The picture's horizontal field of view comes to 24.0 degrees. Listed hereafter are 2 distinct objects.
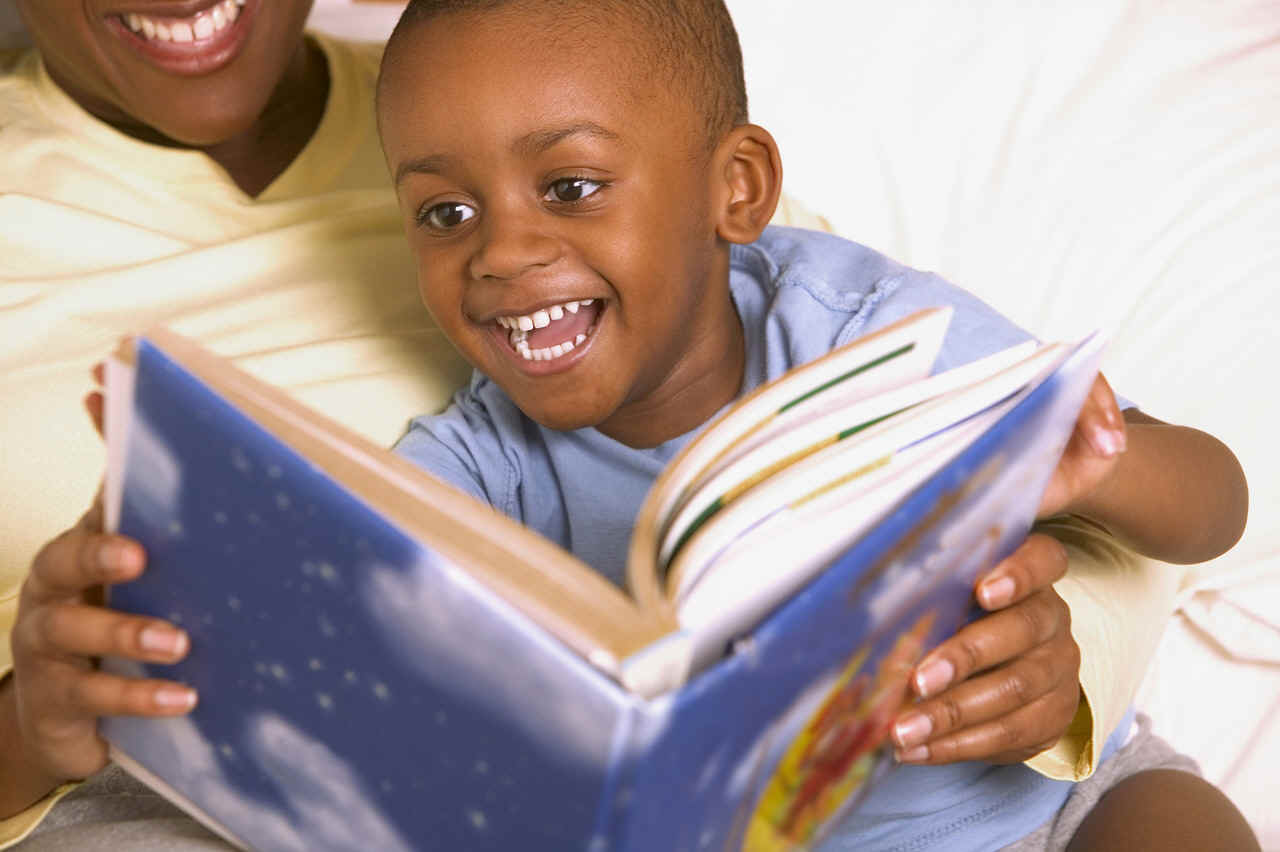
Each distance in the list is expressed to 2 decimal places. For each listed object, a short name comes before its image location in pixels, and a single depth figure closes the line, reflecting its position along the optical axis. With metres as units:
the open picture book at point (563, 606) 0.91
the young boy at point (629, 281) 1.12
